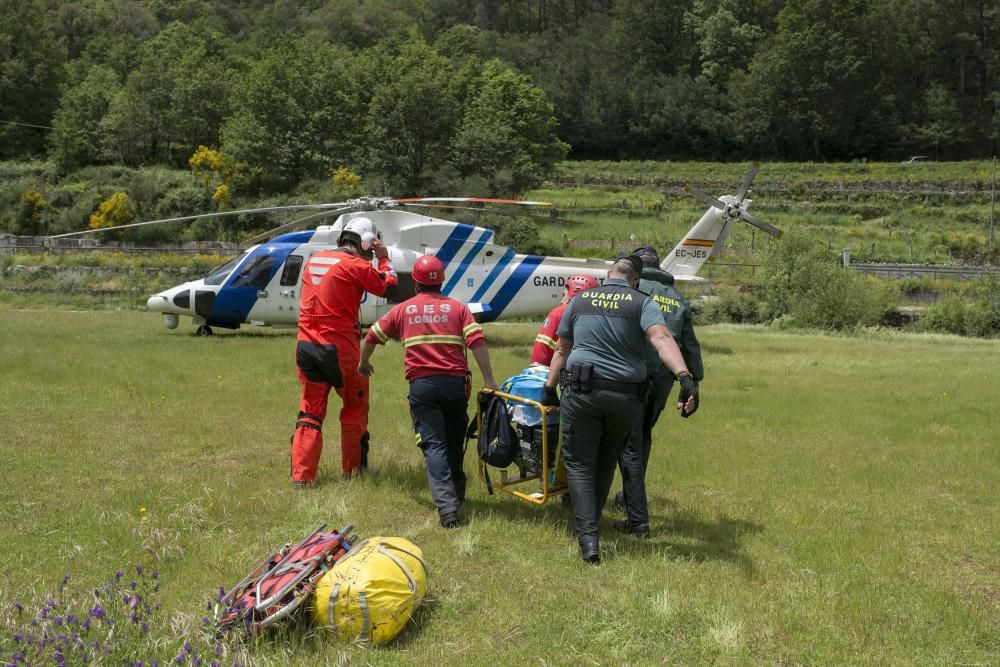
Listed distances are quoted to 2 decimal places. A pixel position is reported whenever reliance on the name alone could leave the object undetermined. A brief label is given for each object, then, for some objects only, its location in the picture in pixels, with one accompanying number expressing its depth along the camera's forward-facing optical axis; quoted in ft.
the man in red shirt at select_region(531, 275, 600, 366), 23.66
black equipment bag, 20.52
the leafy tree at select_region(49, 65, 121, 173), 218.38
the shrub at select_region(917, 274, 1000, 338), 92.58
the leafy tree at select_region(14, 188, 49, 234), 176.76
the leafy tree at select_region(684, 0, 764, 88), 343.26
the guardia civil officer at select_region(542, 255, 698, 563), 18.44
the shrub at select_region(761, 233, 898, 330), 90.58
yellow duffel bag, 13.99
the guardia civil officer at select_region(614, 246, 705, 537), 20.45
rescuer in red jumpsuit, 23.93
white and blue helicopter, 57.11
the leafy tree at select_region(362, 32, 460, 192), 194.18
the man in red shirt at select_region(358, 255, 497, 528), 21.11
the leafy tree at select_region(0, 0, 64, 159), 246.88
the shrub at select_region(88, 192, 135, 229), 161.10
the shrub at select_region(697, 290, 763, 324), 100.32
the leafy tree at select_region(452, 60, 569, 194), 193.26
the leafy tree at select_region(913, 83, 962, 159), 293.84
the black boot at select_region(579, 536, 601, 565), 18.28
